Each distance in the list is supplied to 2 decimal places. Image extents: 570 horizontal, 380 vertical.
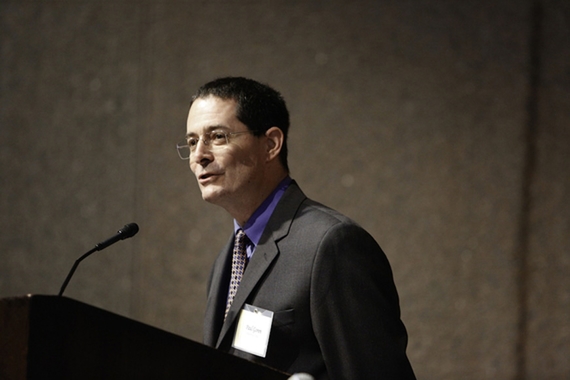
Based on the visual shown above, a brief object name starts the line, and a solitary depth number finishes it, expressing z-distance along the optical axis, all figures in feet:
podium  12.72
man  13.69
